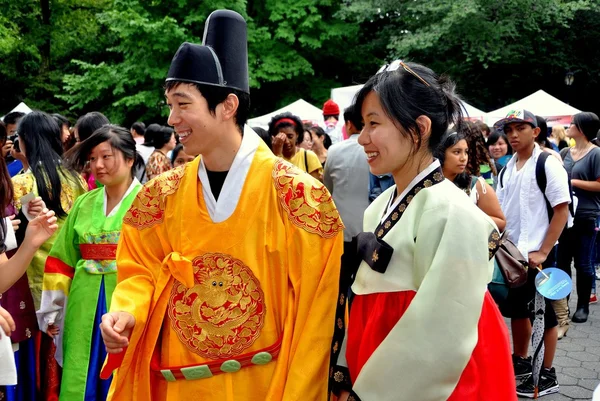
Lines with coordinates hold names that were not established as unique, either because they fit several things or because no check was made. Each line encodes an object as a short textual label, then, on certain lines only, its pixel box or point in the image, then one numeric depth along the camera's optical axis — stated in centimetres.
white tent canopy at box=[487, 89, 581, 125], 1323
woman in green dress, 344
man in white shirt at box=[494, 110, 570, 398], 428
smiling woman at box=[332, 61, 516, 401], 170
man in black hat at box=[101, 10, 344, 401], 207
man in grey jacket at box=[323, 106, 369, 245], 481
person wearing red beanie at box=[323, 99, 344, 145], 980
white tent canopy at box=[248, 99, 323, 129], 1390
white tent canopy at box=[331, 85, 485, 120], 1313
